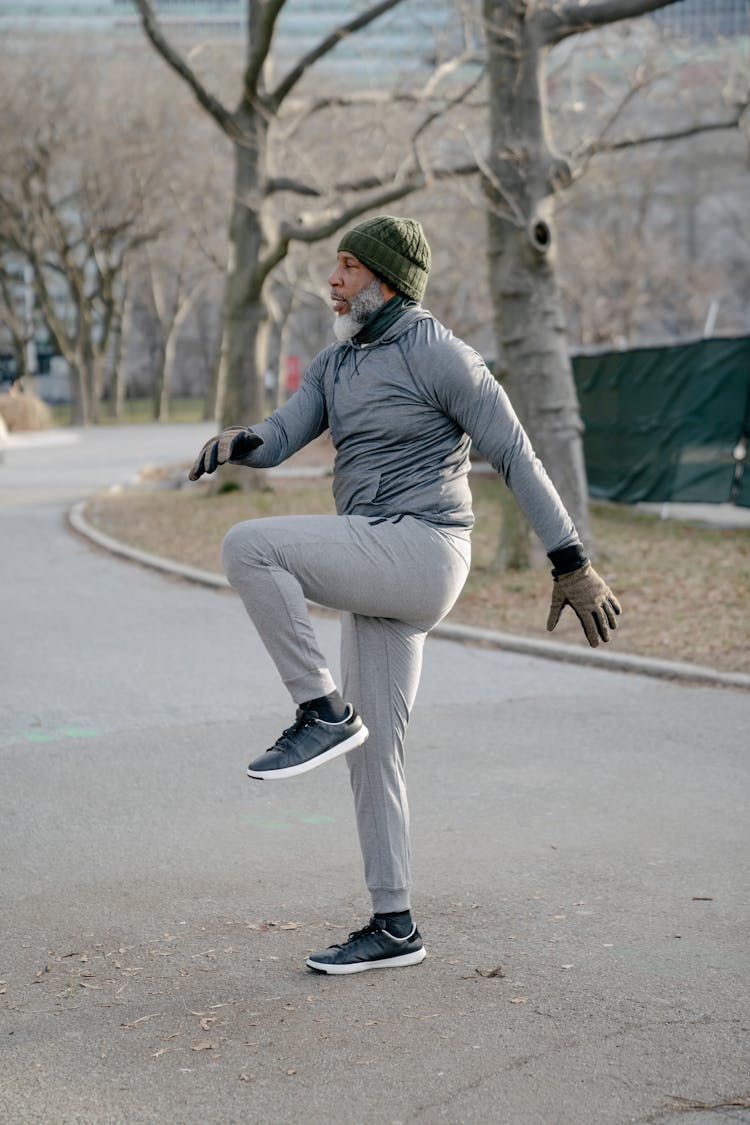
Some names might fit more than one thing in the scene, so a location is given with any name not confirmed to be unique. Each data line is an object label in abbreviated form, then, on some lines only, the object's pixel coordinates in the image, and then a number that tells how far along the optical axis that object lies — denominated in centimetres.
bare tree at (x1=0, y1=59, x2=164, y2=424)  4288
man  389
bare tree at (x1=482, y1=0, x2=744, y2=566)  1278
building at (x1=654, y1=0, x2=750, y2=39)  2201
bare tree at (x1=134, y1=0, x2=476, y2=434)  1958
